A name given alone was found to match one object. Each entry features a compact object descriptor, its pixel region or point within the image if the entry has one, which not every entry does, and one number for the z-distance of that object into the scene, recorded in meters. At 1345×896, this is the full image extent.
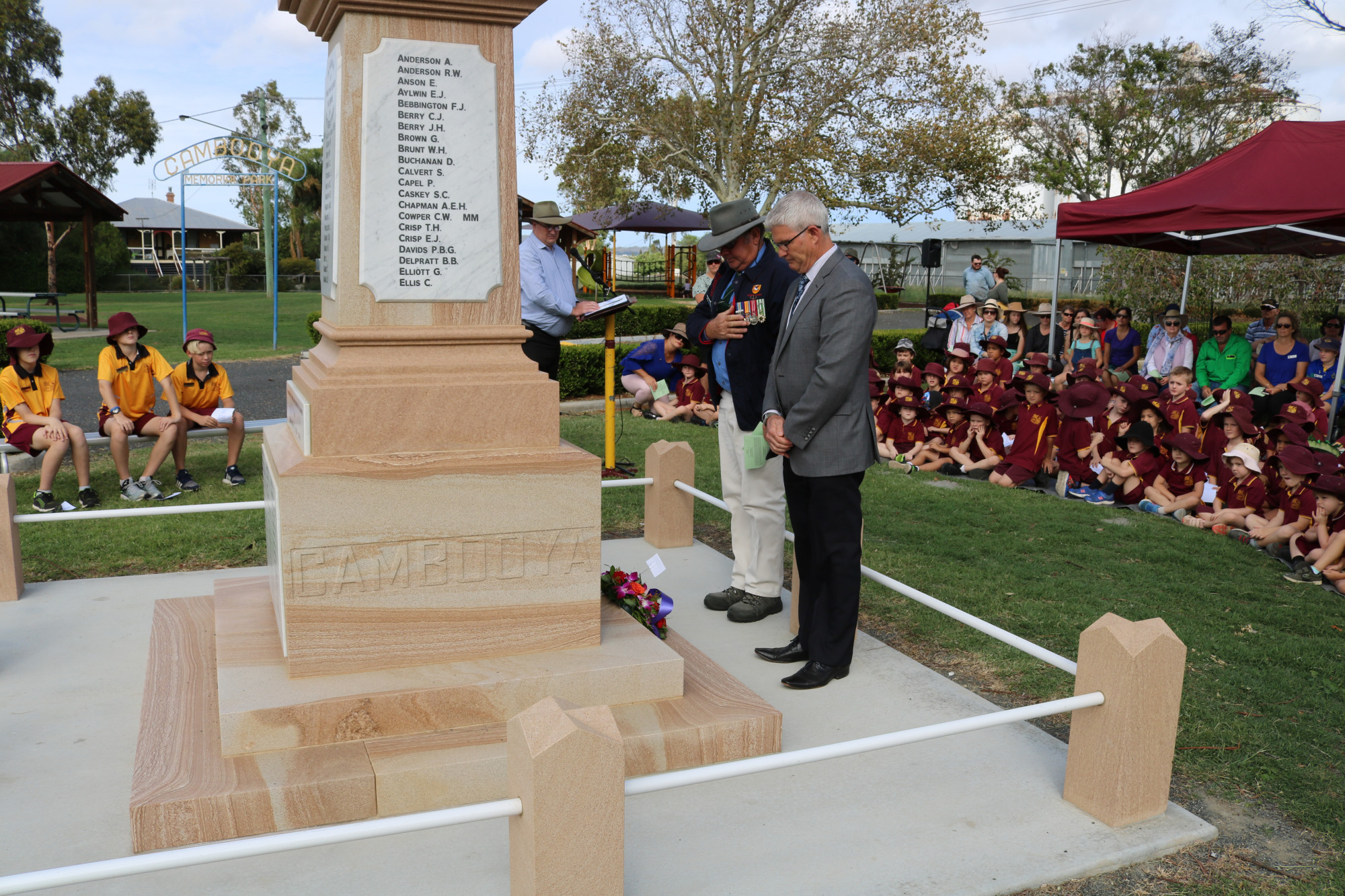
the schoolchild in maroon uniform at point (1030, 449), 8.95
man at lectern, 7.52
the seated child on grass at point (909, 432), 10.07
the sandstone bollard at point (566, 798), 2.21
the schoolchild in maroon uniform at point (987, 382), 10.20
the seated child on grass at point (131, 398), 7.60
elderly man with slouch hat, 4.80
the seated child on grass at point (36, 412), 7.30
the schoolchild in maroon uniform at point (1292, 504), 6.48
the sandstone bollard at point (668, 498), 6.21
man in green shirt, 11.62
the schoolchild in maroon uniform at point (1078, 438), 8.63
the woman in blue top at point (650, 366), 12.35
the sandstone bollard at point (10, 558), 5.04
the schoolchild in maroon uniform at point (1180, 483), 7.72
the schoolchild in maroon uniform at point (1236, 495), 7.17
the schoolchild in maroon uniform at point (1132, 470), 8.11
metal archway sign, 16.20
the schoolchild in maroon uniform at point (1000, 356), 10.65
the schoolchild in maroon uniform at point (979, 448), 9.34
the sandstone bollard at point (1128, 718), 3.07
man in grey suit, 3.96
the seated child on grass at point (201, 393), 8.05
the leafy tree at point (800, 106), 21.14
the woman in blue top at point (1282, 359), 11.16
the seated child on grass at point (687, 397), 11.88
